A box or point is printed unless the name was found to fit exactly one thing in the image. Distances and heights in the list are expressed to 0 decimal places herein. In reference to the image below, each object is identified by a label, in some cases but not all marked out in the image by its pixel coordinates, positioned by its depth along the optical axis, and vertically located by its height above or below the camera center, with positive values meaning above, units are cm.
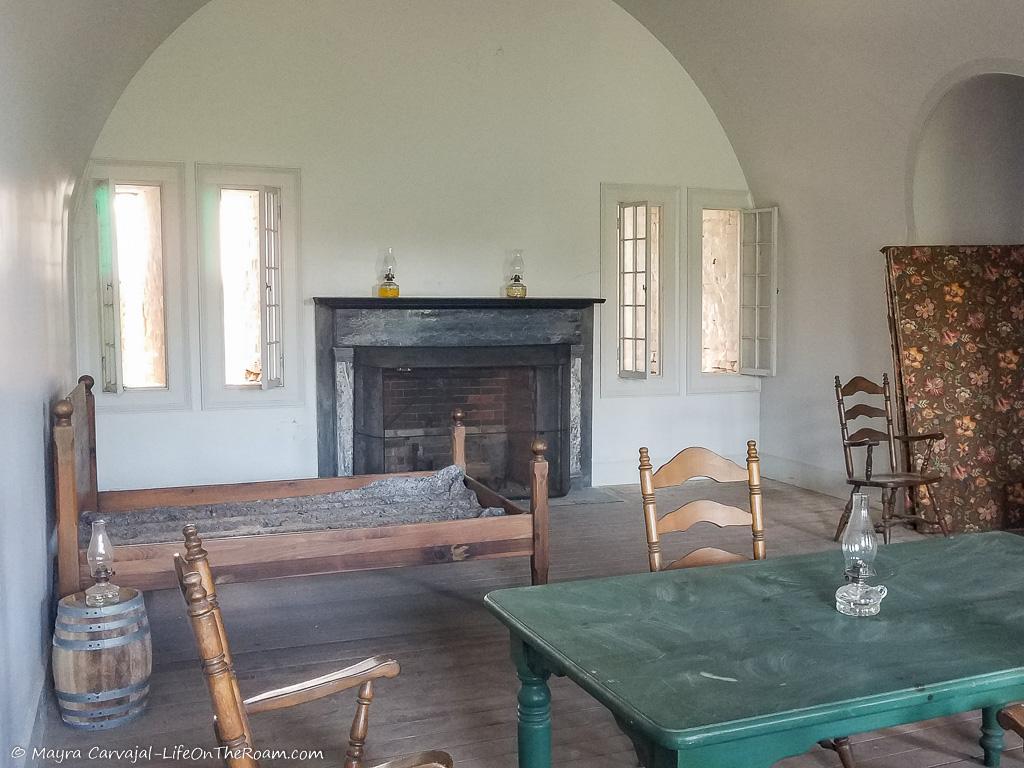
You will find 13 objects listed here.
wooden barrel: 338 -110
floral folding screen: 638 -12
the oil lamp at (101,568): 348 -78
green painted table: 182 -67
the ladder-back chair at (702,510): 307 -52
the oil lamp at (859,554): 243 -53
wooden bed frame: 372 -80
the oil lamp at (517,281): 737 +56
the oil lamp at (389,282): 698 +53
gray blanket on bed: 435 -78
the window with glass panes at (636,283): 783 +57
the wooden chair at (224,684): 167 -60
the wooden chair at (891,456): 585 -69
